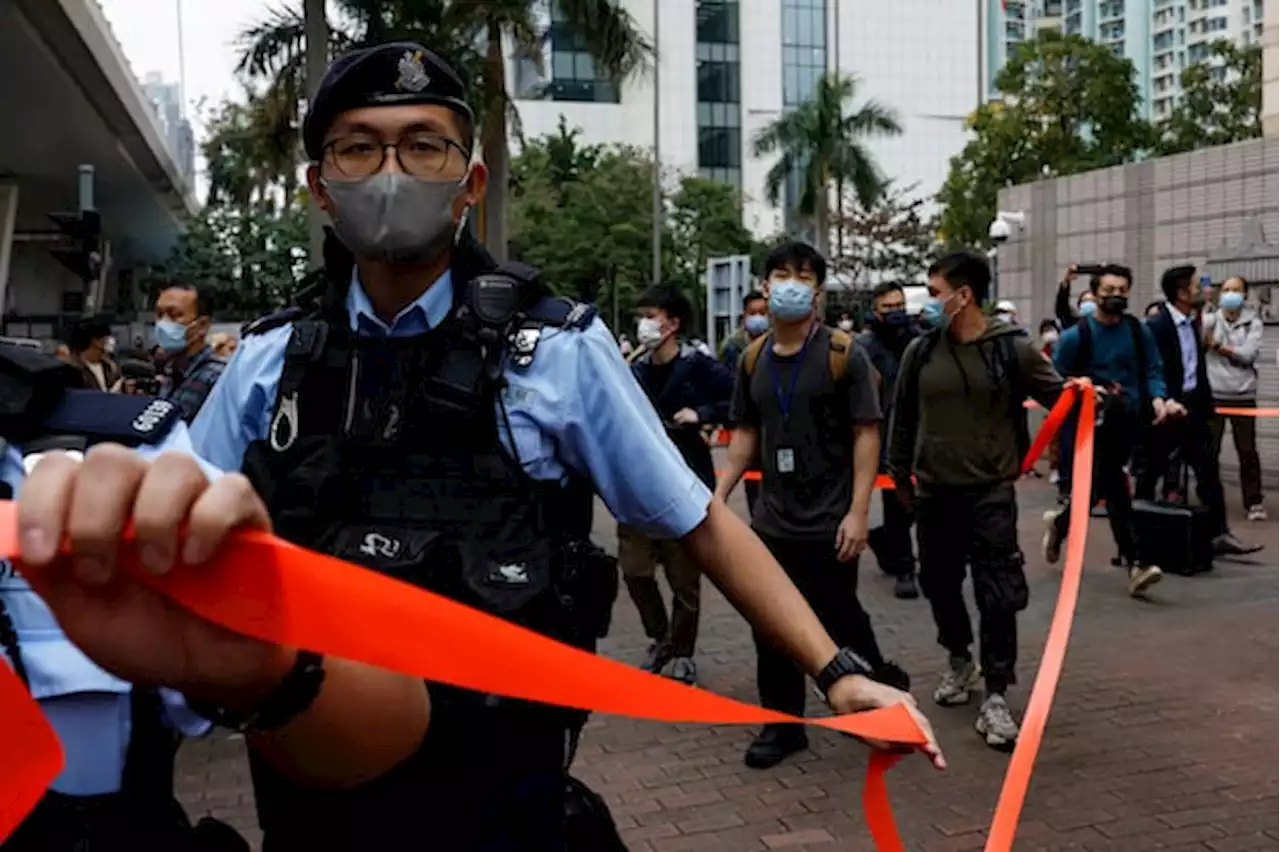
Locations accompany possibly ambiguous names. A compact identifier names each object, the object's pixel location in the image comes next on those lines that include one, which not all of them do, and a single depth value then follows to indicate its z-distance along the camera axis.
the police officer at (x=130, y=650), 0.94
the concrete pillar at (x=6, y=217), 24.58
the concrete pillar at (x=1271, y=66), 15.77
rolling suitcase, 8.53
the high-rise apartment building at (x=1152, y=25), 133.75
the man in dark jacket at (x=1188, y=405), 9.00
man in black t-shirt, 5.55
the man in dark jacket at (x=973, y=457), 5.66
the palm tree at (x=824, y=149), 52.56
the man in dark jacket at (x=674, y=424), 6.57
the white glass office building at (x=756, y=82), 79.06
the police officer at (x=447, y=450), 1.96
